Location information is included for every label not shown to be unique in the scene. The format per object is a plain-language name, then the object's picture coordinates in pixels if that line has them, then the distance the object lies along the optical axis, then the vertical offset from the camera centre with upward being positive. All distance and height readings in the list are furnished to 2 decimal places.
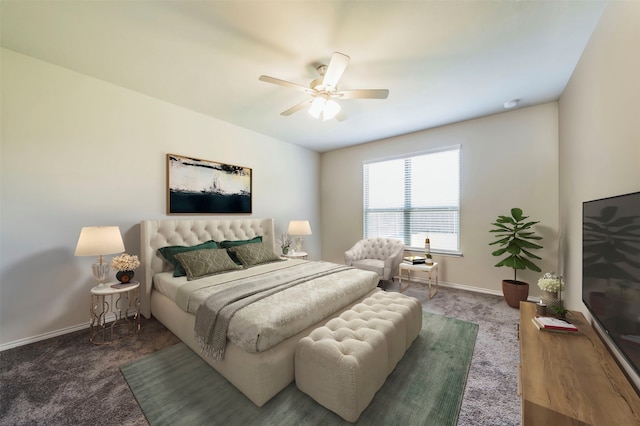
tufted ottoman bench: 1.45 -0.99
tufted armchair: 3.91 -0.81
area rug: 1.50 -1.32
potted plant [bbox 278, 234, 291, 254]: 4.55 -0.63
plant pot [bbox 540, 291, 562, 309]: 1.89 -0.69
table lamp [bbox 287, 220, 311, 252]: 4.49 -0.32
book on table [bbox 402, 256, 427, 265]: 3.80 -0.78
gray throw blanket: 1.83 -0.78
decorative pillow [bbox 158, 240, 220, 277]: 2.87 -0.55
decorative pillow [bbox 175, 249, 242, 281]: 2.79 -0.64
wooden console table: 0.96 -0.81
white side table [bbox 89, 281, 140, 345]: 2.41 -1.16
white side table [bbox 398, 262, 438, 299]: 3.61 -0.87
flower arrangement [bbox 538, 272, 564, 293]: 1.92 -0.59
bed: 1.64 -0.83
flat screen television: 1.02 -0.29
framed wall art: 3.38 +0.38
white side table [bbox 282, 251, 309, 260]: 4.42 -0.82
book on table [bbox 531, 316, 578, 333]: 1.56 -0.77
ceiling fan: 2.00 +1.19
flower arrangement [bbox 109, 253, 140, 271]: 2.53 -0.58
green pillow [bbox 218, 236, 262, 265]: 3.48 -0.51
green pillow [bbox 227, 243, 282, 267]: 3.39 -0.63
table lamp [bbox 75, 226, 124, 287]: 2.27 -0.34
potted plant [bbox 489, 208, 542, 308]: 3.13 -0.51
